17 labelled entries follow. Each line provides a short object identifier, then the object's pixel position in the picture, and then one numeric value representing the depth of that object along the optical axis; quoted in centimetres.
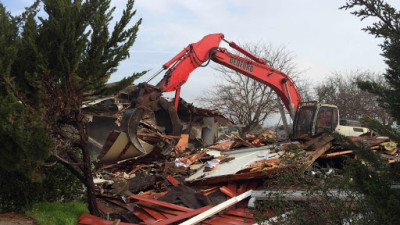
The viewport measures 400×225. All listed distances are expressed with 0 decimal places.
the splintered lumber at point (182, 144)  1307
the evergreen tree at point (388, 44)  340
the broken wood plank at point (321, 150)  909
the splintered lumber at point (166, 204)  743
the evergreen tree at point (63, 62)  593
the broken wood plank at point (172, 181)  959
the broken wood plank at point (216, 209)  674
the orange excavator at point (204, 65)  903
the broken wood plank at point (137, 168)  1156
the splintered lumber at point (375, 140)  997
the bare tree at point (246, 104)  2675
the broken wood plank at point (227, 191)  830
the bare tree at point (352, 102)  2816
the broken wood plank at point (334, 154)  955
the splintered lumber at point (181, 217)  694
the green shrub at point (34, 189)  675
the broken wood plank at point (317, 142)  953
